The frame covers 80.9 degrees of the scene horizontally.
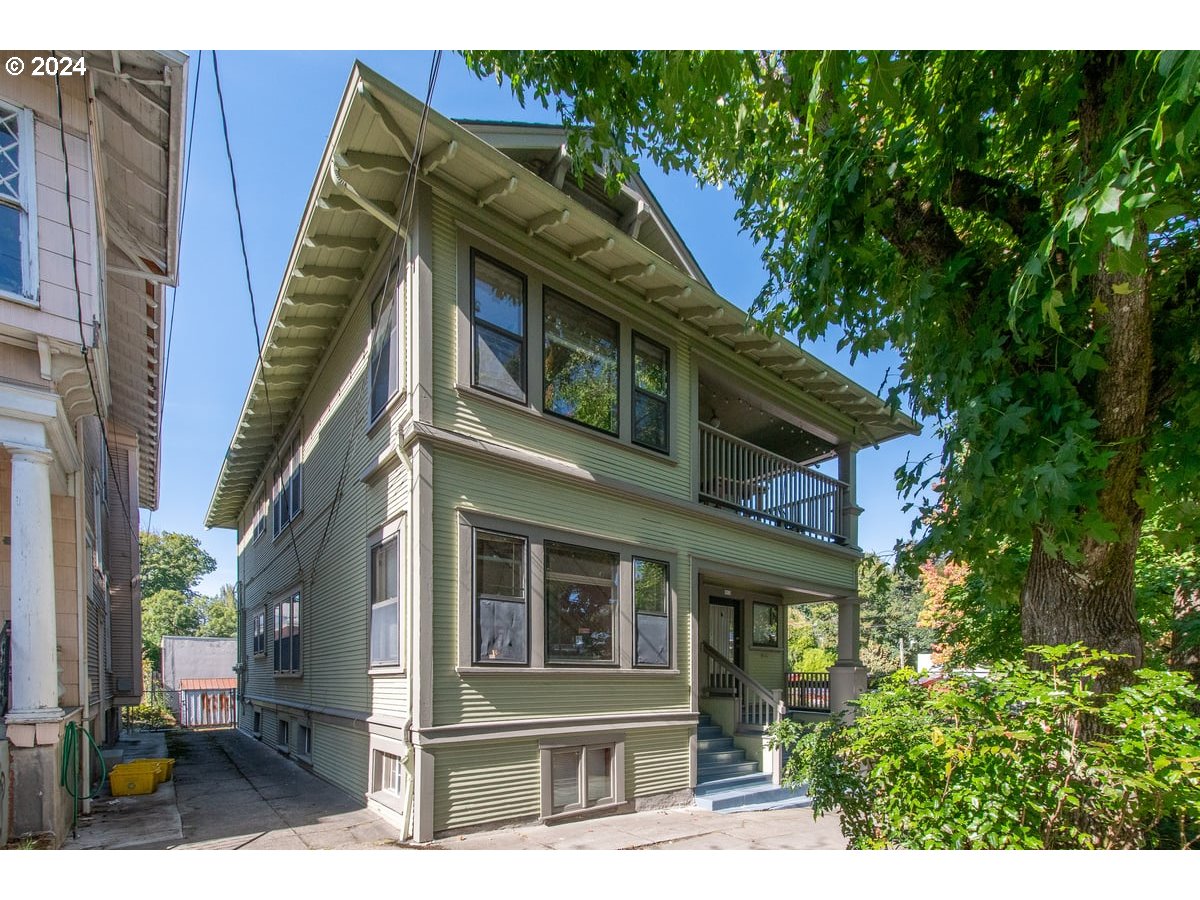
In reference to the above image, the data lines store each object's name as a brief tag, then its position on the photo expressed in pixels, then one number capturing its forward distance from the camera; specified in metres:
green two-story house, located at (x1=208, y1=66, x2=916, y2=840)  6.81
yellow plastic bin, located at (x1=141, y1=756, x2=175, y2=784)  9.15
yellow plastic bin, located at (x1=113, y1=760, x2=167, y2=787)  8.59
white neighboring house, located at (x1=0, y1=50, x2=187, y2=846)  5.59
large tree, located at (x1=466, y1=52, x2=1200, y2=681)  3.96
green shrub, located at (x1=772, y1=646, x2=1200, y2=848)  3.52
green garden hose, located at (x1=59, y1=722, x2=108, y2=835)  6.23
